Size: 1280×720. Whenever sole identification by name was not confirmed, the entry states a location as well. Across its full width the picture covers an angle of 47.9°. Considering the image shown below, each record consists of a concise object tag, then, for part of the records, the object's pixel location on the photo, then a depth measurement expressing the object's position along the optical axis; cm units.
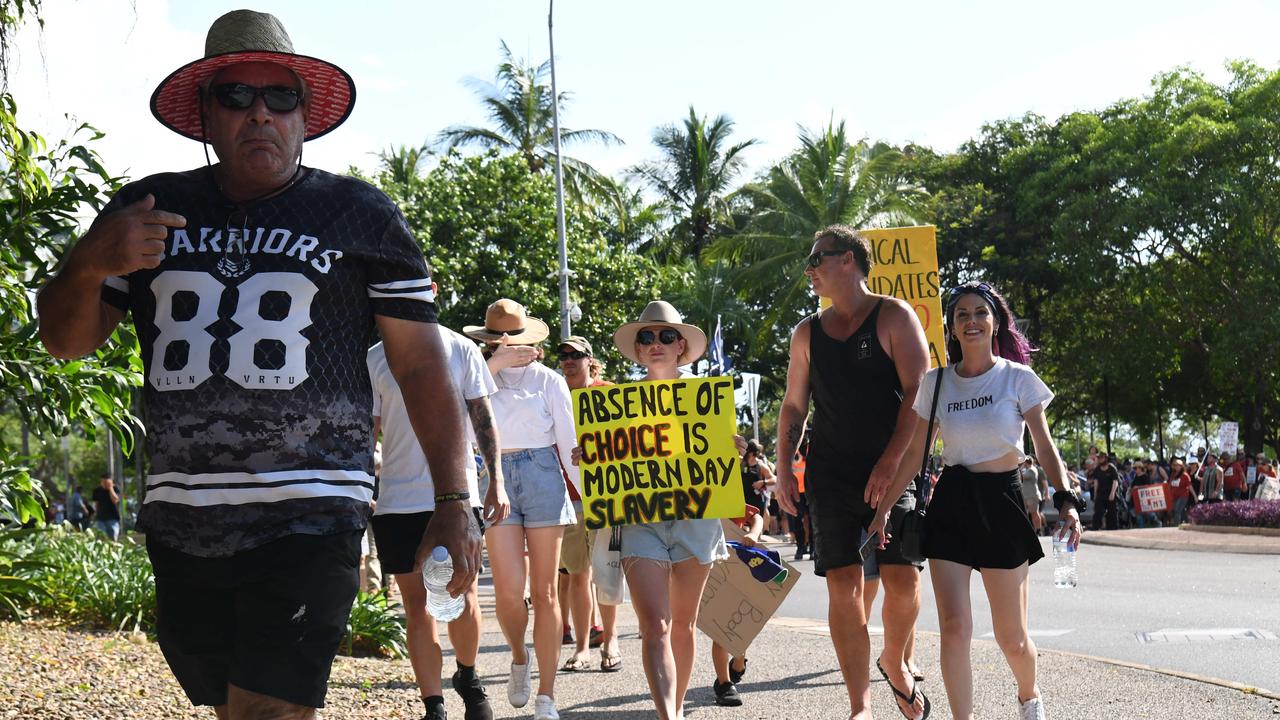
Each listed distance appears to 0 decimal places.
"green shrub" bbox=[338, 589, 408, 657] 925
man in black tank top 604
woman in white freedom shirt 562
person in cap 837
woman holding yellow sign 585
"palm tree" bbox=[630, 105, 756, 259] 5156
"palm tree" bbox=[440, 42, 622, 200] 4403
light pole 3191
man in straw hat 298
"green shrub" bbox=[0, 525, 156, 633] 975
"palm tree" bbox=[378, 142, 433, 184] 4816
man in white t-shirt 627
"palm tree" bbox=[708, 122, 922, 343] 4166
